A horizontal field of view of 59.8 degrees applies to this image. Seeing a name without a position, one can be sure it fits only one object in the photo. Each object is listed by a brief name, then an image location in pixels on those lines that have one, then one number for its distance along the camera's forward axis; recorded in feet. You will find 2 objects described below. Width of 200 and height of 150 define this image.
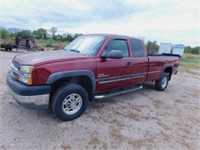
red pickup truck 10.02
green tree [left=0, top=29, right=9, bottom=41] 101.05
